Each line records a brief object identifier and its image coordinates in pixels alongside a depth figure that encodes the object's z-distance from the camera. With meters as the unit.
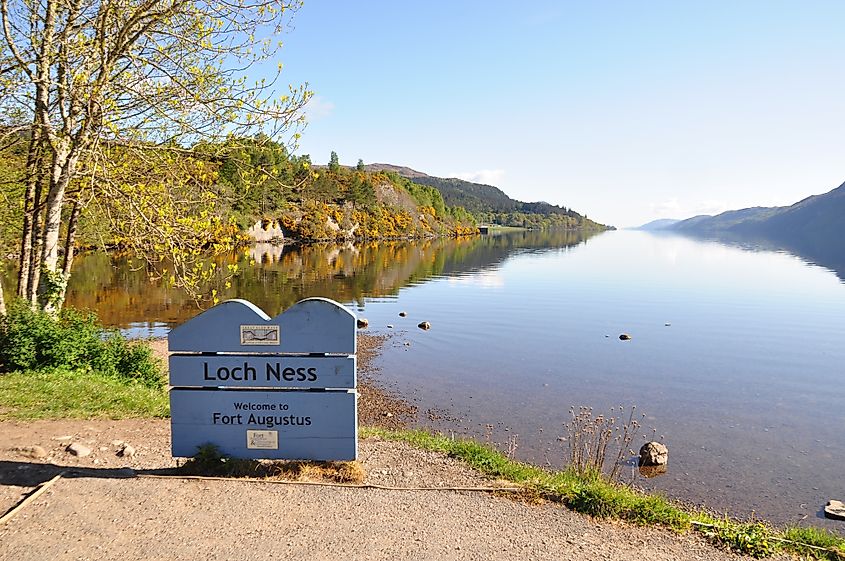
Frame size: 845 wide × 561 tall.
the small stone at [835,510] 10.79
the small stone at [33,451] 7.08
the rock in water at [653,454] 12.88
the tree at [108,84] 9.45
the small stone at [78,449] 7.34
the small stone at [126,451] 7.56
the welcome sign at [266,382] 6.63
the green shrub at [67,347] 11.61
